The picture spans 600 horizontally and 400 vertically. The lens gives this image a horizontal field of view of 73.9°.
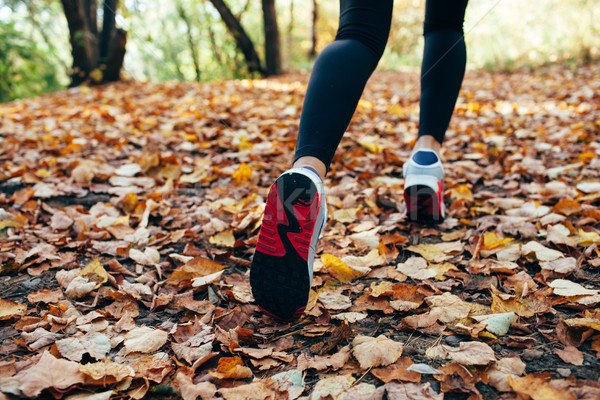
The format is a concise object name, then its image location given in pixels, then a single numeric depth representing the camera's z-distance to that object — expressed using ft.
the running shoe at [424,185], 4.63
